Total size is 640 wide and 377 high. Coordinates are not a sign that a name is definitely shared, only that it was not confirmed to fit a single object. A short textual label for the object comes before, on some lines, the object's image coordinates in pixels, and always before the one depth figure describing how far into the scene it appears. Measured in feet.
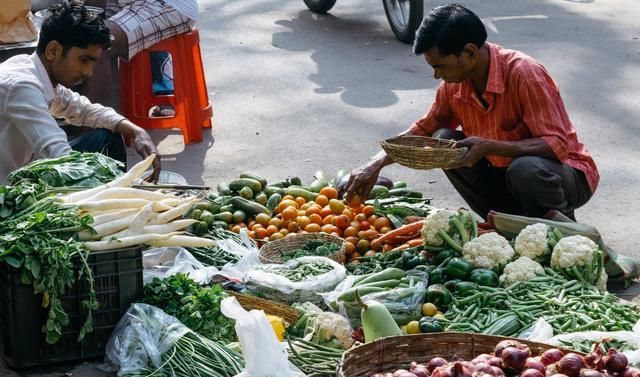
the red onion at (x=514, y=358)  10.94
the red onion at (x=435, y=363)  11.21
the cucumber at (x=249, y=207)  19.06
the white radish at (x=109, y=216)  14.23
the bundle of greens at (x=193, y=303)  14.47
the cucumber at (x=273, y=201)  19.33
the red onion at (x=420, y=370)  10.99
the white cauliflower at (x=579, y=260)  15.69
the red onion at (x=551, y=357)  11.09
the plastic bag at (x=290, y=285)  15.52
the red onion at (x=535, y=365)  10.76
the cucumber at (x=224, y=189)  19.98
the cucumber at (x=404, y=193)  19.74
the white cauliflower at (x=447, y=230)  16.52
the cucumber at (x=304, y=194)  19.39
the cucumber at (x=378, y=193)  19.38
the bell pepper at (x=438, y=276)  15.90
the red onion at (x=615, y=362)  10.71
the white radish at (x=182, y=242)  14.87
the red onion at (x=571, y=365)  10.68
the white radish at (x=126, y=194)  14.58
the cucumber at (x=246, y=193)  19.44
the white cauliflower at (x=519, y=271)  15.55
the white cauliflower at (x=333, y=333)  14.25
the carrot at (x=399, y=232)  17.70
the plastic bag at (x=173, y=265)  16.19
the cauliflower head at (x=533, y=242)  16.05
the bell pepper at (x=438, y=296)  15.24
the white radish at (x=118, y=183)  14.51
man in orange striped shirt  16.87
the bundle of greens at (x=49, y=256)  13.34
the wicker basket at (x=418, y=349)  11.95
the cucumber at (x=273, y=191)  19.81
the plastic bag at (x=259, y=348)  12.70
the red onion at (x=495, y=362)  11.03
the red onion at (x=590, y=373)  10.44
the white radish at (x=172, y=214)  14.98
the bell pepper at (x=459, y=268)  15.83
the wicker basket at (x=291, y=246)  17.11
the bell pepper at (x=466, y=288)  15.34
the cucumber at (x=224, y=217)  18.83
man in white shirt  16.01
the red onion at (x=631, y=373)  10.68
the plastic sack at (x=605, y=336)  13.14
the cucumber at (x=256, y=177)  20.01
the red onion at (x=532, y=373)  10.57
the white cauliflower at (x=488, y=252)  15.97
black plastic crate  13.84
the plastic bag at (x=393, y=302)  14.98
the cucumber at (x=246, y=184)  19.70
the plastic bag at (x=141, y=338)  13.85
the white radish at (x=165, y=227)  14.62
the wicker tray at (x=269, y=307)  15.05
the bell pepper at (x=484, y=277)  15.60
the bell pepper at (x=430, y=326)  14.47
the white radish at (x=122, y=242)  13.89
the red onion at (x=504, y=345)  11.34
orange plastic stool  24.32
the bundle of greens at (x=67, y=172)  14.85
